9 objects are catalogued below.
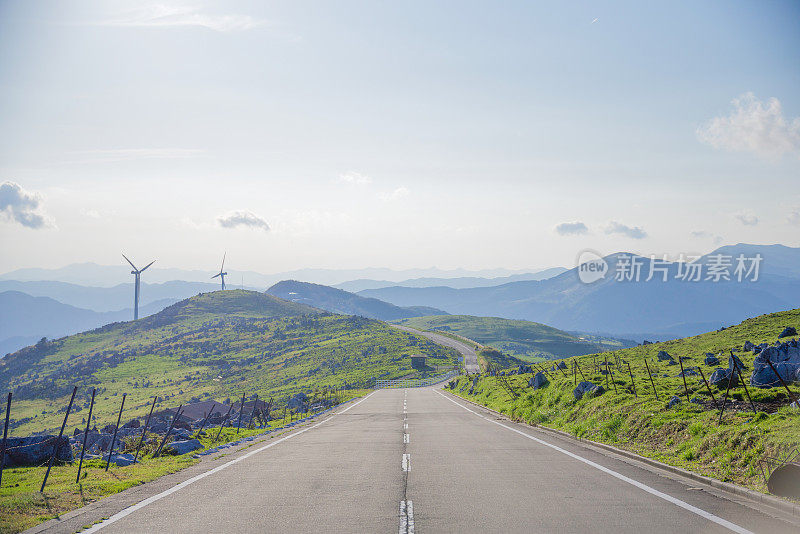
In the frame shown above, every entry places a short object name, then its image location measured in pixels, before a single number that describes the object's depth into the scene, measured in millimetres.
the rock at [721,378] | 22178
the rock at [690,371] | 31531
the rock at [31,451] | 19781
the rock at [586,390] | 27639
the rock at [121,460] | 19573
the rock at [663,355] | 46822
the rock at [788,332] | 40875
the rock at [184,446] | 22453
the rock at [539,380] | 38656
